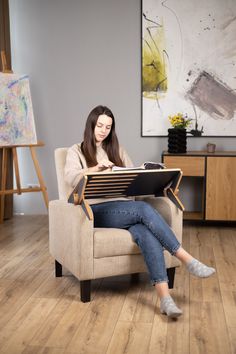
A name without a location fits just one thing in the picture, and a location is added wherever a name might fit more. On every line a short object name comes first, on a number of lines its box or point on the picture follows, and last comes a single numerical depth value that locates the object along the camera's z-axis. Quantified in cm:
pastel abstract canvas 429
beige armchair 254
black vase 424
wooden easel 440
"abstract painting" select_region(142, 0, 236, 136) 441
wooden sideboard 413
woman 249
